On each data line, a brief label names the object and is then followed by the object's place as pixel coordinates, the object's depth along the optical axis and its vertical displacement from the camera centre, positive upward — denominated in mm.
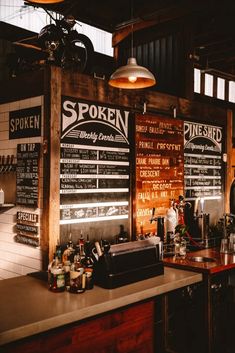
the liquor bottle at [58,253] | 3316 -569
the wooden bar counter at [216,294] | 3824 -1129
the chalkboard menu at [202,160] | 5793 +371
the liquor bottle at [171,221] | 4898 -445
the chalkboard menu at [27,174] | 4074 +110
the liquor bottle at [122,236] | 4552 -596
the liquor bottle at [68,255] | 3525 -621
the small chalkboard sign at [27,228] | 4020 -453
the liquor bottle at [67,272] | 3260 -713
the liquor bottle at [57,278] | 3207 -752
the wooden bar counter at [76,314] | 2574 -897
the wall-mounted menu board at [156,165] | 4953 +256
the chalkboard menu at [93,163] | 4156 +240
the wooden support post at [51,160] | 3914 +241
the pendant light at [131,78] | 3742 +1058
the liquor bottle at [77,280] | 3178 -759
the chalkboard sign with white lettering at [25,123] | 4084 +648
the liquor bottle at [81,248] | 3530 -564
